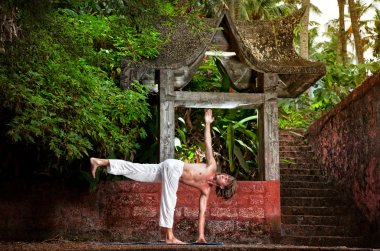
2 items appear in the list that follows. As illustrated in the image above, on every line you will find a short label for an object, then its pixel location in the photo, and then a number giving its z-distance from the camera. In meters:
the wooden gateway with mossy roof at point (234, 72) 9.45
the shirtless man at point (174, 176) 7.85
